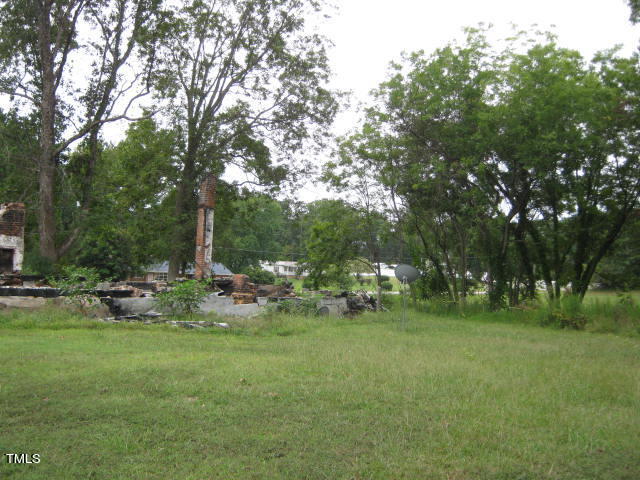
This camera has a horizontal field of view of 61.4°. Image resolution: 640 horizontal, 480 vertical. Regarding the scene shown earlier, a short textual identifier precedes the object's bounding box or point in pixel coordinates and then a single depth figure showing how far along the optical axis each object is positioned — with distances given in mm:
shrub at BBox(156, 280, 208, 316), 12789
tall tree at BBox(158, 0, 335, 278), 21375
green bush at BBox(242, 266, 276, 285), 42688
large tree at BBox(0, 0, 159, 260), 17328
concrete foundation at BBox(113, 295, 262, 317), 13156
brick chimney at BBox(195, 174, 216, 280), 16625
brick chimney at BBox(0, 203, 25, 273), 14984
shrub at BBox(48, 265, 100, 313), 12227
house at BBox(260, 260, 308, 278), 62094
